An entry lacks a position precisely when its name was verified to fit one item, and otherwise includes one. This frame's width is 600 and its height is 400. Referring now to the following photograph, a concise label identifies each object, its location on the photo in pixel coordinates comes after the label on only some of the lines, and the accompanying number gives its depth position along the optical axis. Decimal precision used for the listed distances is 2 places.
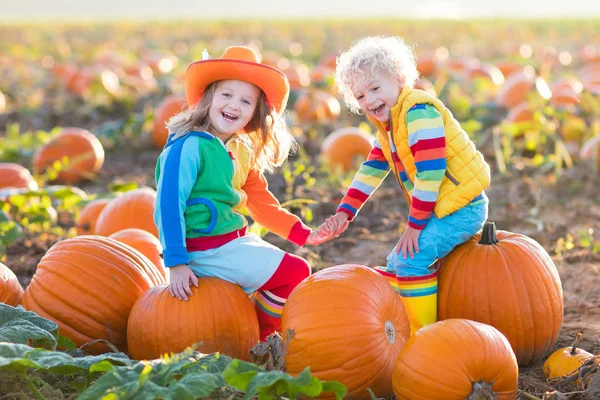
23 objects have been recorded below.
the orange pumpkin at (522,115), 8.24
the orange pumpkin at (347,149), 7.35
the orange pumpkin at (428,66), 13.19
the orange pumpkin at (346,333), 3.21
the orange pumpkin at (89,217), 5.62
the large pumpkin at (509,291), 3.68
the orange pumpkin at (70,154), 7.80
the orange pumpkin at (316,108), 9.55
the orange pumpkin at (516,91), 9.64
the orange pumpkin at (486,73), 11.80
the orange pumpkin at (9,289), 3.92
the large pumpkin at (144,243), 4.54
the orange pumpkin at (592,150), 7.04
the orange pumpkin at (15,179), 6.67
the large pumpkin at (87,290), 3.74
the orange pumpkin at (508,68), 13.09
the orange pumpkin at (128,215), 5.31
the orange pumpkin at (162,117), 8.86
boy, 3.66
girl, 3.62
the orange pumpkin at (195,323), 3.55
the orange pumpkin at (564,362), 3.41
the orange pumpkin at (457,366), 2.98
